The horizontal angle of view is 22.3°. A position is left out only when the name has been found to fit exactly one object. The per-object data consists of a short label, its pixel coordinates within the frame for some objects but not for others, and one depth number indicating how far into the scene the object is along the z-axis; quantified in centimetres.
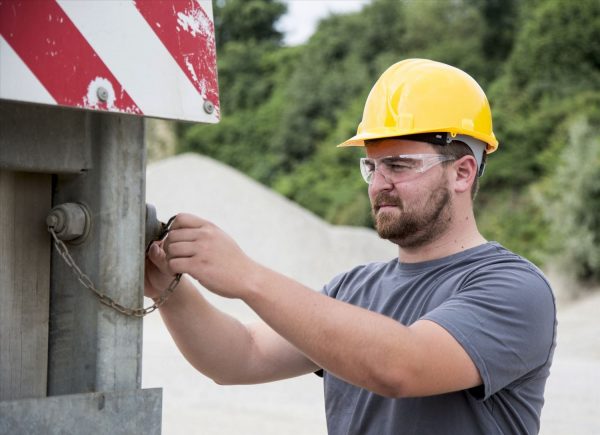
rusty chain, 192
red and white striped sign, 183
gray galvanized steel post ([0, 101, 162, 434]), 191
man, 207
